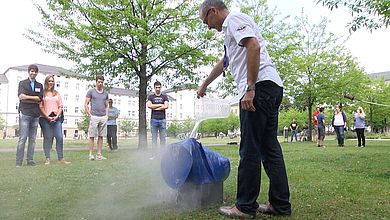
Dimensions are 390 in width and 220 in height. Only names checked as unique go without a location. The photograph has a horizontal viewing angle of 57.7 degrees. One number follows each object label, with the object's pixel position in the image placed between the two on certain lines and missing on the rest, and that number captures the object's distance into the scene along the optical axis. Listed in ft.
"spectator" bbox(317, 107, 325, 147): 47.24
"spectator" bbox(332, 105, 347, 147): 44.88
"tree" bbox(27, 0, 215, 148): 37.55
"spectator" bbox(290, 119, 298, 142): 82.87
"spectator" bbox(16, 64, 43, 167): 20.29
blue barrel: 9.32
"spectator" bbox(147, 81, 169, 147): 24.21
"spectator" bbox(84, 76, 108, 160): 23.71
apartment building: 228.43
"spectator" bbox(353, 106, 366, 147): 43.80
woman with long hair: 21.58
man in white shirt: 8.45
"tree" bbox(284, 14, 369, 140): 73.56
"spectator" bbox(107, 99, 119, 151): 36.99
